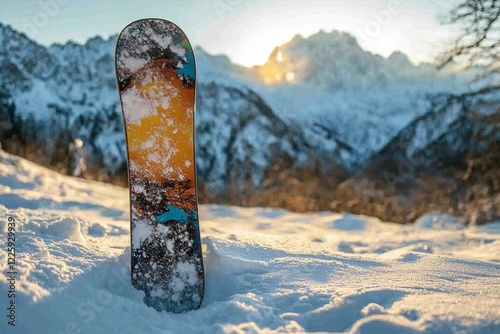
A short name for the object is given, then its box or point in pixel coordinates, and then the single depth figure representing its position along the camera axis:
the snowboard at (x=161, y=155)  2.30
